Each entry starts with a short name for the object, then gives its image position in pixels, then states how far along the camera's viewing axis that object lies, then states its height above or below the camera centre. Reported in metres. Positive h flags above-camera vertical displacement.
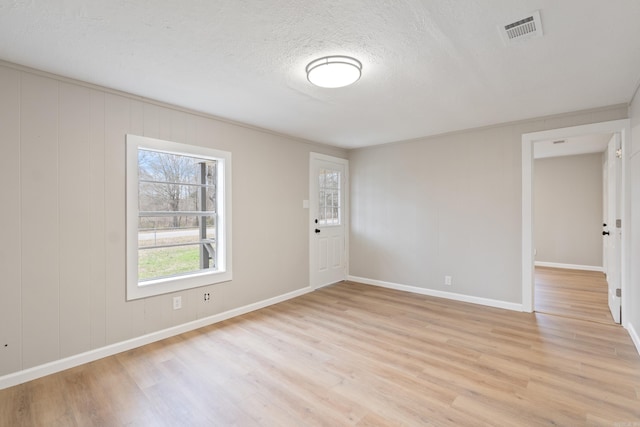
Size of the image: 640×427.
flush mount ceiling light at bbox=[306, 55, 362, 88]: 2.24 +1.09
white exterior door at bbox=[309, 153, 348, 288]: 4.97 -0.10
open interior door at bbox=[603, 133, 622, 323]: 3.32 -0.19
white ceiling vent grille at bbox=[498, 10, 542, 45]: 1.80 +1.15
